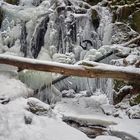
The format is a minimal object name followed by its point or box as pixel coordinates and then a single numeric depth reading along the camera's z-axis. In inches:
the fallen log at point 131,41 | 271.5
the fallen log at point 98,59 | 263.6
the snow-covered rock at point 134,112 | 243.1
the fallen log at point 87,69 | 175.6
